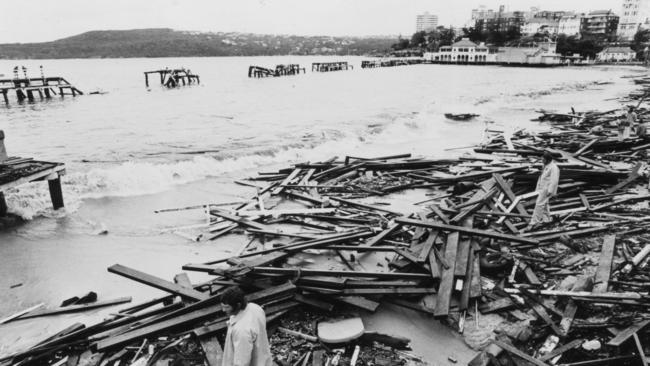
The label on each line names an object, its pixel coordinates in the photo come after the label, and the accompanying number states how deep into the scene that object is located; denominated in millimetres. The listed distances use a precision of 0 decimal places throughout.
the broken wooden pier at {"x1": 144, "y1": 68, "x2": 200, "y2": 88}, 73688
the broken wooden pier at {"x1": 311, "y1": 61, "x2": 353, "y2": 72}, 120650
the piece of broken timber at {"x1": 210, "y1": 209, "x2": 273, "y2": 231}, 10703
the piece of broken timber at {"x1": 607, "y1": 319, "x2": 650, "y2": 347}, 5402
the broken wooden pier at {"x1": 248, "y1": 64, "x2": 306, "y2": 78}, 95231
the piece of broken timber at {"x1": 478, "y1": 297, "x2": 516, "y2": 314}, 6922
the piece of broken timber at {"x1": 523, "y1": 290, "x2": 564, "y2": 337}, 6032
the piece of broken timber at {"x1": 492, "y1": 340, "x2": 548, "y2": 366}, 5328
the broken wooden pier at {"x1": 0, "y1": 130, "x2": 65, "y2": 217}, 12032
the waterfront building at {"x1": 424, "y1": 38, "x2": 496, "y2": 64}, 141750
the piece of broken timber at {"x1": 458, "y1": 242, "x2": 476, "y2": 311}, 6918
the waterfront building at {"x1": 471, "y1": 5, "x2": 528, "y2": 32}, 178625
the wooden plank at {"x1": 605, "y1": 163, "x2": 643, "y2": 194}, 11859
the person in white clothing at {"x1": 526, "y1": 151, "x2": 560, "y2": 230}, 9820
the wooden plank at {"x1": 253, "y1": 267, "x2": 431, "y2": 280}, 7355
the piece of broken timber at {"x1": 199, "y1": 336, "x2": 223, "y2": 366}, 5859
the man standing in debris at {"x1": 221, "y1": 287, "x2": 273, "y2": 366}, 4566
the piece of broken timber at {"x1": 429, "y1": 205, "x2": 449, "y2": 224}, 9454
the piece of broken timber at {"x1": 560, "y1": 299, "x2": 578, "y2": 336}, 6016
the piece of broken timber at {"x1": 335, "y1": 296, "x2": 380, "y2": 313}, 6942
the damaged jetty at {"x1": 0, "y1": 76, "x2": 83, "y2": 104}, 51375
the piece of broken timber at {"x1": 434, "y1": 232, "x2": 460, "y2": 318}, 6676
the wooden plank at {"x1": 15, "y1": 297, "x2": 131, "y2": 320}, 7715
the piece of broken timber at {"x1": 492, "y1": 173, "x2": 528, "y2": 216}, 10625
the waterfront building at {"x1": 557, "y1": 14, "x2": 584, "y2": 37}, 180375
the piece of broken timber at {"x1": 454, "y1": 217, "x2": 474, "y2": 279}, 7400
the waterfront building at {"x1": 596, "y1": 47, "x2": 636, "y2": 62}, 127688
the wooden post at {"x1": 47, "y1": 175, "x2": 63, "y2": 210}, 13711
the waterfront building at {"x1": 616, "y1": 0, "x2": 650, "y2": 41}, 186025
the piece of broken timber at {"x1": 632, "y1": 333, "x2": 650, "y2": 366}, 5047
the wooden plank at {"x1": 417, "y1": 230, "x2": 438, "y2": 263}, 7838
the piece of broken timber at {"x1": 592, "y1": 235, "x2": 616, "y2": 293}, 6757
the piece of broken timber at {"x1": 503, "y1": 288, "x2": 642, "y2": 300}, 6266
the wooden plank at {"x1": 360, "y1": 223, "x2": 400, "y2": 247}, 9078
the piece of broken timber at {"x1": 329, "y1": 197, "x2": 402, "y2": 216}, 11120
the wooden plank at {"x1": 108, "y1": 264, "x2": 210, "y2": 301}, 7020
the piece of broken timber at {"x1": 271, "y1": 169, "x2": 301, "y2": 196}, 13428
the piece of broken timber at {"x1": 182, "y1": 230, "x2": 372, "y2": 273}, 8039
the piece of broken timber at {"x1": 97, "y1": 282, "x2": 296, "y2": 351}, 6204
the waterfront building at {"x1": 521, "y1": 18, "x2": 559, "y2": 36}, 186188
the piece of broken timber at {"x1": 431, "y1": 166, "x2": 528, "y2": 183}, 13281
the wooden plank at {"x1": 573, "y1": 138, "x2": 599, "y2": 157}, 15275
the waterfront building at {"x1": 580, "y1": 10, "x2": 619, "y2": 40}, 170750
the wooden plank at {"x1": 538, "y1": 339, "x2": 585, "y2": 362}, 5582
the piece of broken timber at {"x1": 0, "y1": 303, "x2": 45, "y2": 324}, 7621
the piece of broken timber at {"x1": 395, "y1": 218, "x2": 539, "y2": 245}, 8438
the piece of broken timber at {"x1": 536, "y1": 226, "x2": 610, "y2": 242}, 8938
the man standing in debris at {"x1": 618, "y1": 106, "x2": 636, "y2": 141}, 17223
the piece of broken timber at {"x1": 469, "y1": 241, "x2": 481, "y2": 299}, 7078
